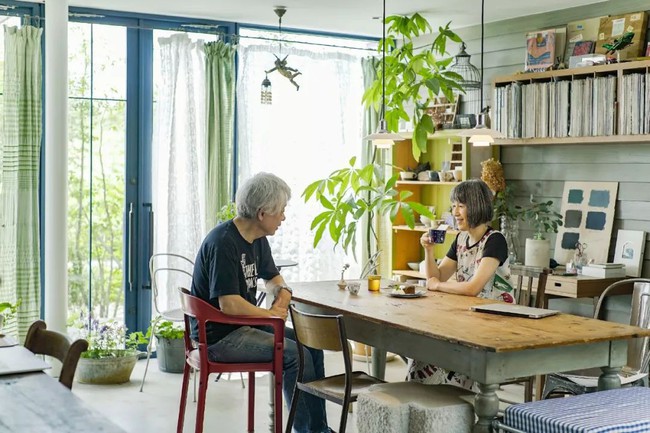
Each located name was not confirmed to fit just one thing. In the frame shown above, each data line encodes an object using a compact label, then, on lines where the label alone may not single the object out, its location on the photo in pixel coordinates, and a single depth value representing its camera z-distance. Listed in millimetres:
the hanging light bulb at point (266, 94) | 6676
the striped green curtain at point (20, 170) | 6219
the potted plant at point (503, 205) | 6379
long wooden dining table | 3447
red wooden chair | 4074
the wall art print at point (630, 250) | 5680
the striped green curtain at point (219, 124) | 6902
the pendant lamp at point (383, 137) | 5180
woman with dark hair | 4535
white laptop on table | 3918
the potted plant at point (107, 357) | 6020
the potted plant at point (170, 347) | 6410
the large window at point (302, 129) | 7125
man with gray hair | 4141
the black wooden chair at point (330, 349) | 3760
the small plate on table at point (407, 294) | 4488
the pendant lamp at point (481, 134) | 4941
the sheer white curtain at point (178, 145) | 6785
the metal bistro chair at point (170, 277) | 6793
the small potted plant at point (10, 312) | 5778
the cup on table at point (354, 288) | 4629
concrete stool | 3572
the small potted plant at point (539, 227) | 5977
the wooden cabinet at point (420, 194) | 7059
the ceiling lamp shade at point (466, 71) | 6598
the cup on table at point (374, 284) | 4746
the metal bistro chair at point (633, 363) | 4383
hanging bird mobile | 6637
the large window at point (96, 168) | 6625
